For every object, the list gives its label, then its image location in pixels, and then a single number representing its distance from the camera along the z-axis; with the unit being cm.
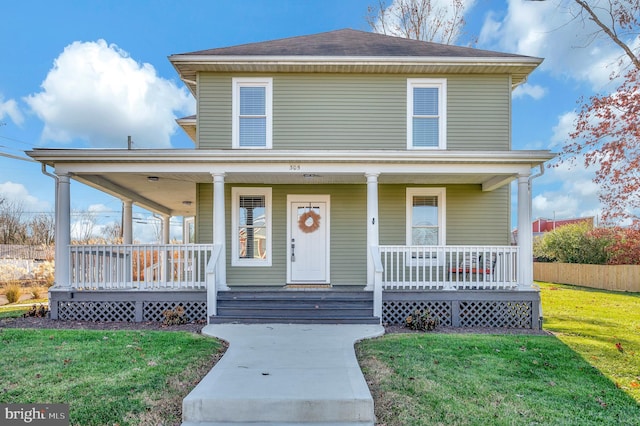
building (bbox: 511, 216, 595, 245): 4375
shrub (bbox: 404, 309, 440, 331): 748
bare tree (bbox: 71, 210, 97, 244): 2916
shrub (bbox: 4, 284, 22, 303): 1166
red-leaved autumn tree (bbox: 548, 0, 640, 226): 1151
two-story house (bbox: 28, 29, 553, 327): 960
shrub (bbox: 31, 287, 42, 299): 1259
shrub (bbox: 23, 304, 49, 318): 838
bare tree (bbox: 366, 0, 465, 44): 1908
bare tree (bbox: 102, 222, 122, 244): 3081
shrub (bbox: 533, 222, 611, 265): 1782
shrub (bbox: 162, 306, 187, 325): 771
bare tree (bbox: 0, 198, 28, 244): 2694
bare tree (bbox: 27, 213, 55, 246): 2766
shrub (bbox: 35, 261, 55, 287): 1499
